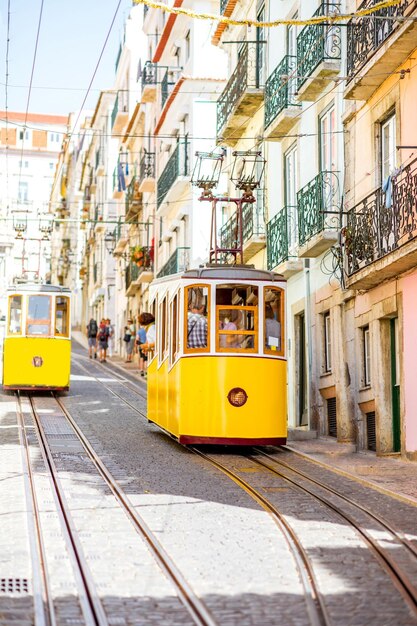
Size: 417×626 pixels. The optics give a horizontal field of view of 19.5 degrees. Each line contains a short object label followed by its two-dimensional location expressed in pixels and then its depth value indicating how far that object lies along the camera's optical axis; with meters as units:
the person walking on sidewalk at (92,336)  41.72
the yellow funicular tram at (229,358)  15.82
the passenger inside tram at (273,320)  16.23
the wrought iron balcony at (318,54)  19.61
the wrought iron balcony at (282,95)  22.32
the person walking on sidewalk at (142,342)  34.79
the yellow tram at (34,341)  25.83
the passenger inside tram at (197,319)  16.09
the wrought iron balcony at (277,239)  22.43
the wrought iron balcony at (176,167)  35.66
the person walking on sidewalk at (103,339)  39.59
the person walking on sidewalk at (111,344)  51.91
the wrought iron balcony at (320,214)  19.45
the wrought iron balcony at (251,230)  24.98
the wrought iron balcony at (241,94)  25.42
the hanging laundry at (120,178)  50.06
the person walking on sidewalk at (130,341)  41.78
